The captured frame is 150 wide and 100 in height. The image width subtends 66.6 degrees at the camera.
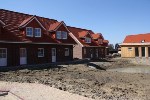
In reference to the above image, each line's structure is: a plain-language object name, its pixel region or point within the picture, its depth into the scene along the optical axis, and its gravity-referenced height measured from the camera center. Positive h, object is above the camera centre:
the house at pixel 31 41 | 12.79 +1.54
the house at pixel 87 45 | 21.31 +1.45
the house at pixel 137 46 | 22.63 +1.10
